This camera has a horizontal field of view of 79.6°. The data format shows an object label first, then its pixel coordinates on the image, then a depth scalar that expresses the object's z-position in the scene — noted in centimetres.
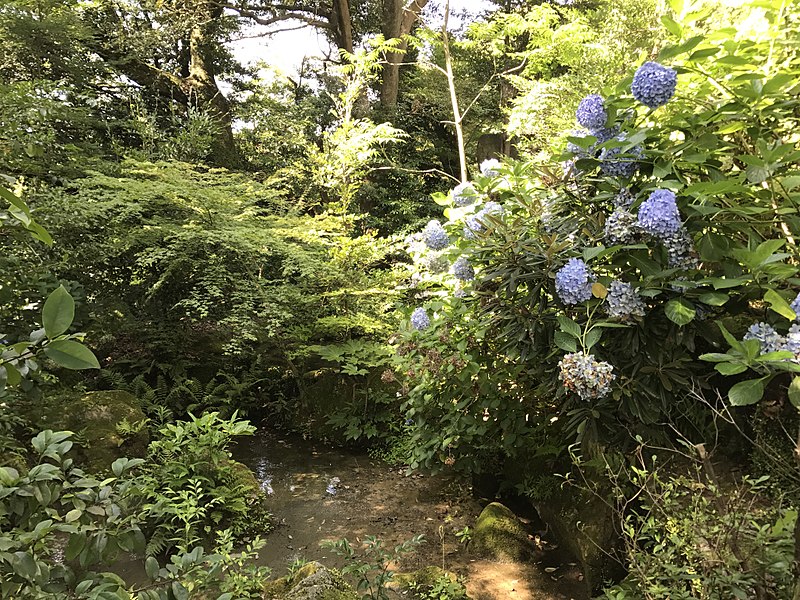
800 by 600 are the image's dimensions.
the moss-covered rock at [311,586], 192
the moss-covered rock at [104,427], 360
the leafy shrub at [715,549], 133
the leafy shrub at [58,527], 79
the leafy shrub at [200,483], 306
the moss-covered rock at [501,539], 290
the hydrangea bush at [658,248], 146
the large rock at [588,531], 235
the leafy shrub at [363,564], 185
